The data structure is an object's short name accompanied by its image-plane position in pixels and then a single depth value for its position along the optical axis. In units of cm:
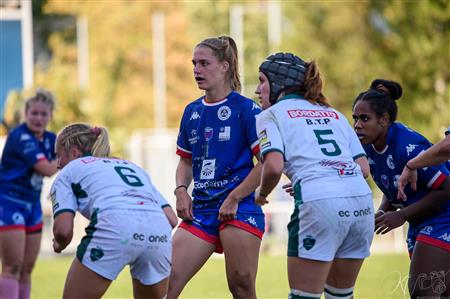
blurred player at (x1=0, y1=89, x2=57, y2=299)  1953
